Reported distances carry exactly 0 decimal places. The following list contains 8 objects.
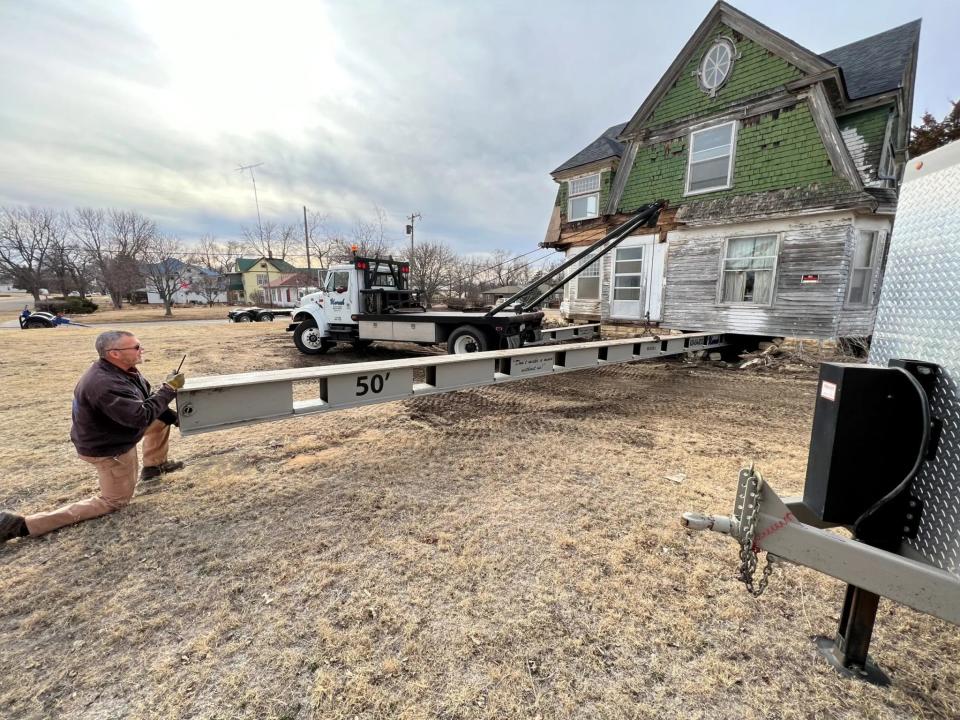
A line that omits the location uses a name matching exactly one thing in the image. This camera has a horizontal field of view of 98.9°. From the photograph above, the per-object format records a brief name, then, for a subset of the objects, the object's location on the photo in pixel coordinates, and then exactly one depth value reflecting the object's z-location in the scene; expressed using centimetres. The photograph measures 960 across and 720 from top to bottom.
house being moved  899
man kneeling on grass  271
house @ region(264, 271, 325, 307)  5690
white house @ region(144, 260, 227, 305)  5241
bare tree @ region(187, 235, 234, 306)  5156
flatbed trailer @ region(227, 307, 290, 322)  2384
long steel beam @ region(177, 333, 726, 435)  282
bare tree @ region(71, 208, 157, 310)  3688
